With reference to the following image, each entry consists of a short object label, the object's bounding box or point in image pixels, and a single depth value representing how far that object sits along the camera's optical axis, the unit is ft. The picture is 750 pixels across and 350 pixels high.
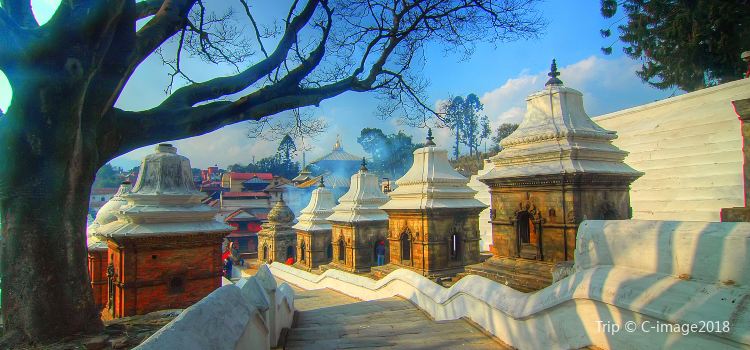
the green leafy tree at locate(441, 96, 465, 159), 214.44
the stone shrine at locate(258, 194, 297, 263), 82.64
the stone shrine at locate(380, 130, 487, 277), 43.83
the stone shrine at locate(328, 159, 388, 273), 58.49
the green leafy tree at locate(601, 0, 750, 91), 62.03
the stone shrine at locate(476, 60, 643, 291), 25.39
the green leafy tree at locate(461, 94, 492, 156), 214.48
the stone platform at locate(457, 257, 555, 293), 24.57
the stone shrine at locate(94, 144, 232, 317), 30.07
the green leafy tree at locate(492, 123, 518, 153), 175.94
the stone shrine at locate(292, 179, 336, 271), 69.92
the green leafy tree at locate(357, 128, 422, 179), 232.53
